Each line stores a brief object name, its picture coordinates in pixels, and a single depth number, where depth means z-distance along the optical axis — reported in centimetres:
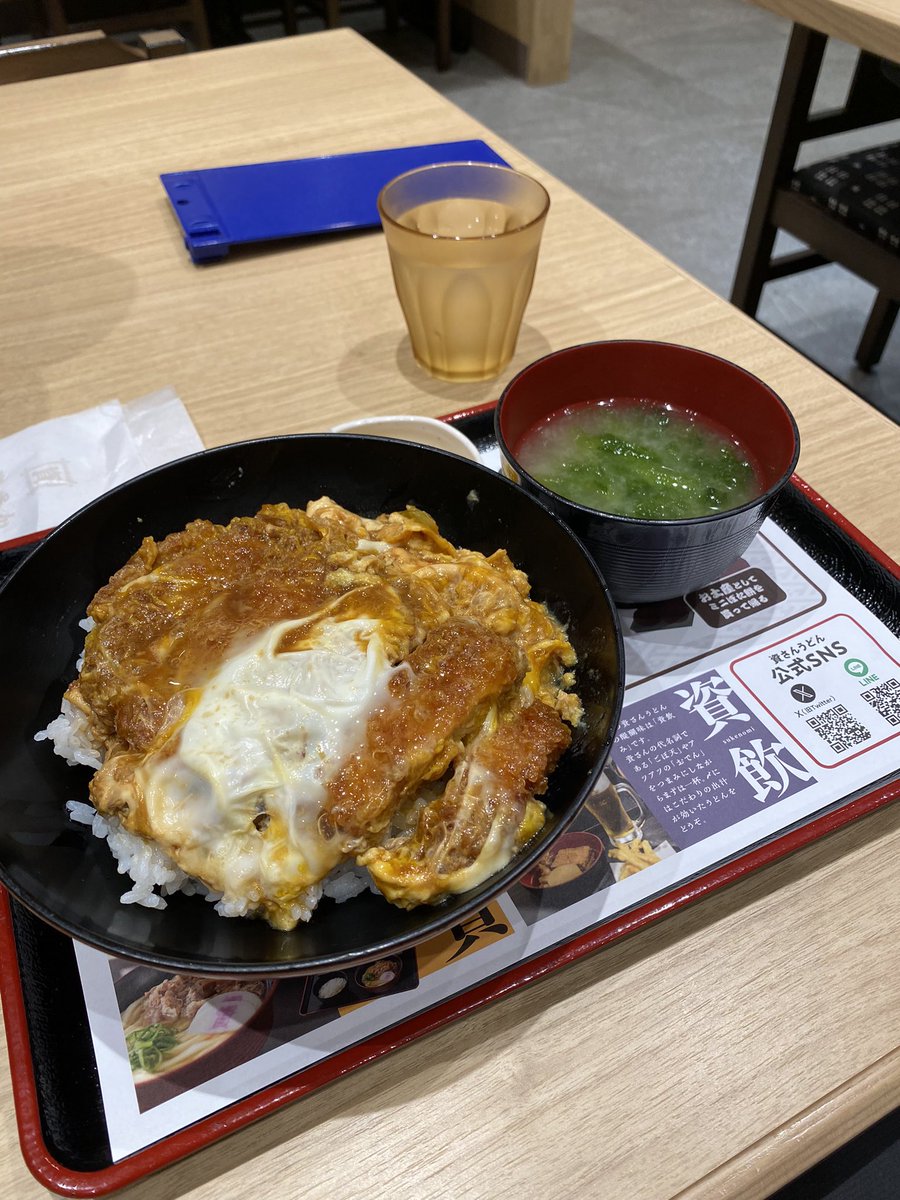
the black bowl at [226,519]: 26
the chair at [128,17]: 143
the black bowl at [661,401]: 35
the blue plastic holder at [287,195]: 57
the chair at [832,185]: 81
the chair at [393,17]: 166
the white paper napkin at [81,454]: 45
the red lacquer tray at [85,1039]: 26
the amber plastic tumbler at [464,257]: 46
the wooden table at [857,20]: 64
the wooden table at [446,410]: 27
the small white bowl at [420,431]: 42
